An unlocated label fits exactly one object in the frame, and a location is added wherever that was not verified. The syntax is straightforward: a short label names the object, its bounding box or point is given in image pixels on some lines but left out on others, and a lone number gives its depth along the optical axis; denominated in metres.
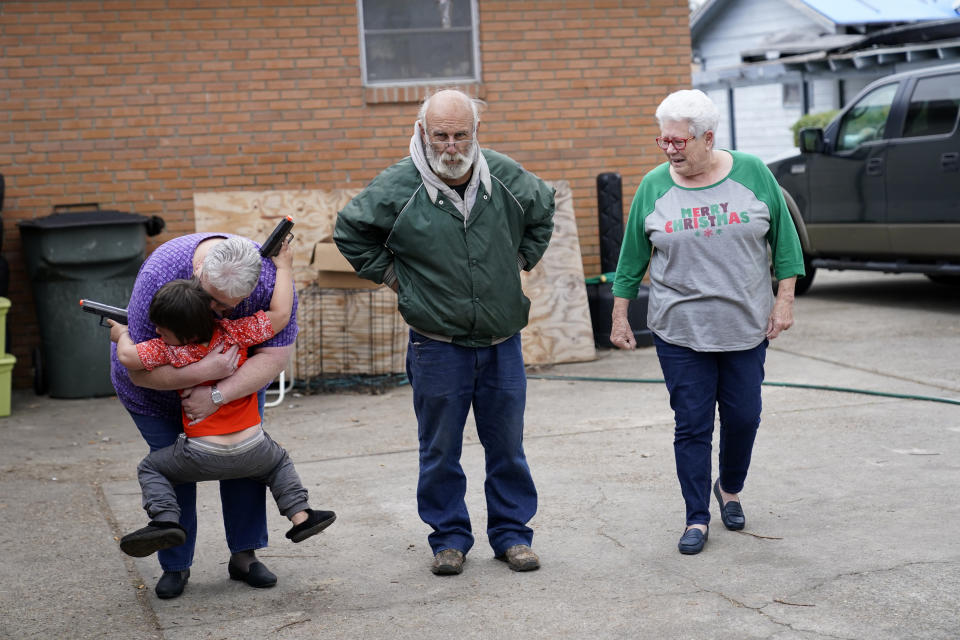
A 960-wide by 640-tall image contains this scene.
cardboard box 8.00
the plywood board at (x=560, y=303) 8.73
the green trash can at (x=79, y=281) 7.98
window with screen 9.23
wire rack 8.28
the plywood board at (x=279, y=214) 8.30
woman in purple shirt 3.78
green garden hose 6.77
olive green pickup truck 9.75
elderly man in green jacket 4.09
